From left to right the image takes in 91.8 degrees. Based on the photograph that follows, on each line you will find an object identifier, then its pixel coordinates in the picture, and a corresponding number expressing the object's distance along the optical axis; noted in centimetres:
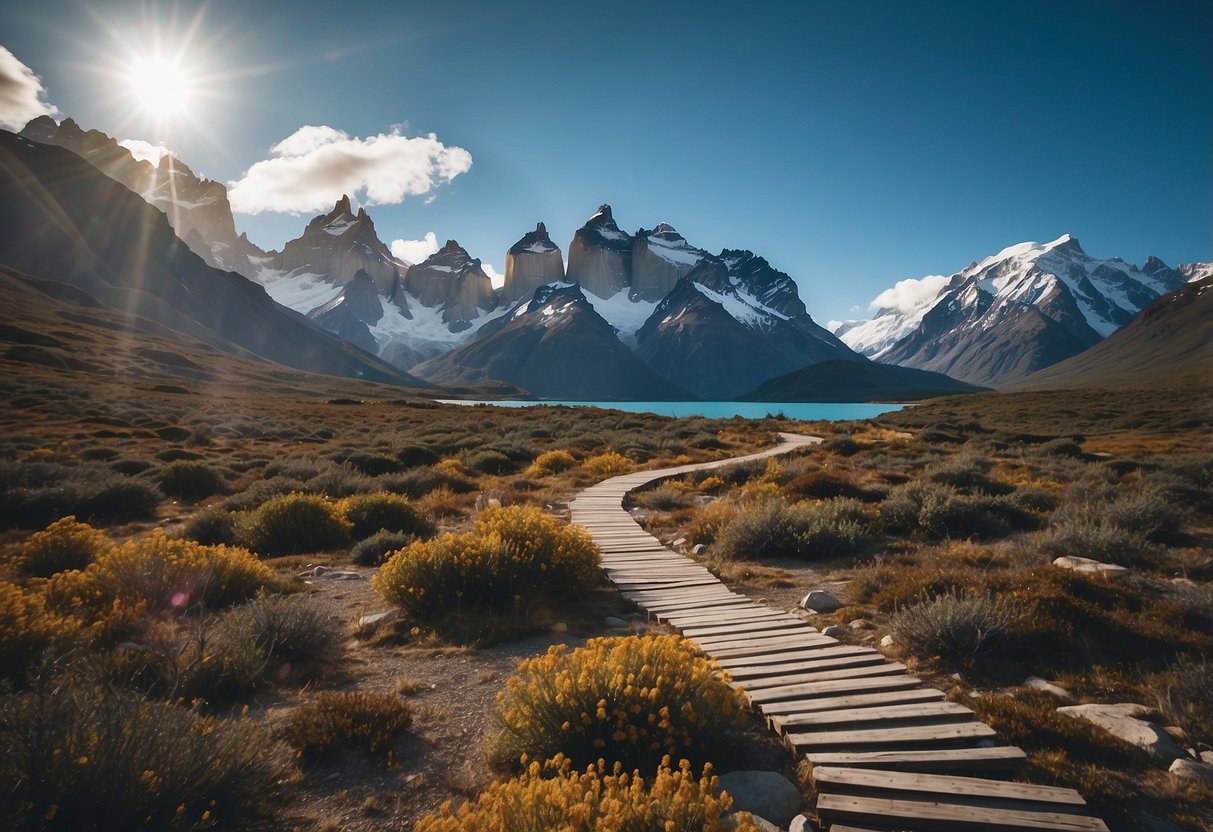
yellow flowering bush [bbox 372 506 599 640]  765
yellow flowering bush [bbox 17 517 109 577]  883
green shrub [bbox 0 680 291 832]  307
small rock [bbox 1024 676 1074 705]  520
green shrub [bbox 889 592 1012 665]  601
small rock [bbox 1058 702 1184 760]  434
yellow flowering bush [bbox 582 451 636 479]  2227
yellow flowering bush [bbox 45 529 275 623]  695
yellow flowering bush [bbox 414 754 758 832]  296
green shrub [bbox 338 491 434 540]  1236
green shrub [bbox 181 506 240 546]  1173
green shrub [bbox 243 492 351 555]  1133
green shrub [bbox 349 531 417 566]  1052
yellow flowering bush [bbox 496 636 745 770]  415
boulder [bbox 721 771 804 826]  377
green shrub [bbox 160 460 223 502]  1692
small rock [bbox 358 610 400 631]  725
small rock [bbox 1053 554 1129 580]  827
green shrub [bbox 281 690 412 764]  439
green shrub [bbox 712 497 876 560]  1056
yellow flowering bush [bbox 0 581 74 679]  500
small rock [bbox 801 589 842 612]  771
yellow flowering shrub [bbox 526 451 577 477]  2215
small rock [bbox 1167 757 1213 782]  405
